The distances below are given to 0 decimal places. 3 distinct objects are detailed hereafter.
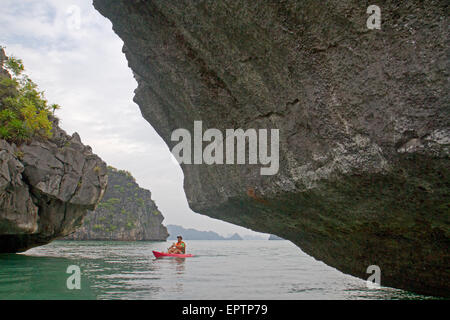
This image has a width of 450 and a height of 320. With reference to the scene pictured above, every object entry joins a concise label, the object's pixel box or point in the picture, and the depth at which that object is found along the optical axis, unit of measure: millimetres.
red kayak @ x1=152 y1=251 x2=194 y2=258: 20906
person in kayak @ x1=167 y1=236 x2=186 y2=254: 21812
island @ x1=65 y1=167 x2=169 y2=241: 90250
